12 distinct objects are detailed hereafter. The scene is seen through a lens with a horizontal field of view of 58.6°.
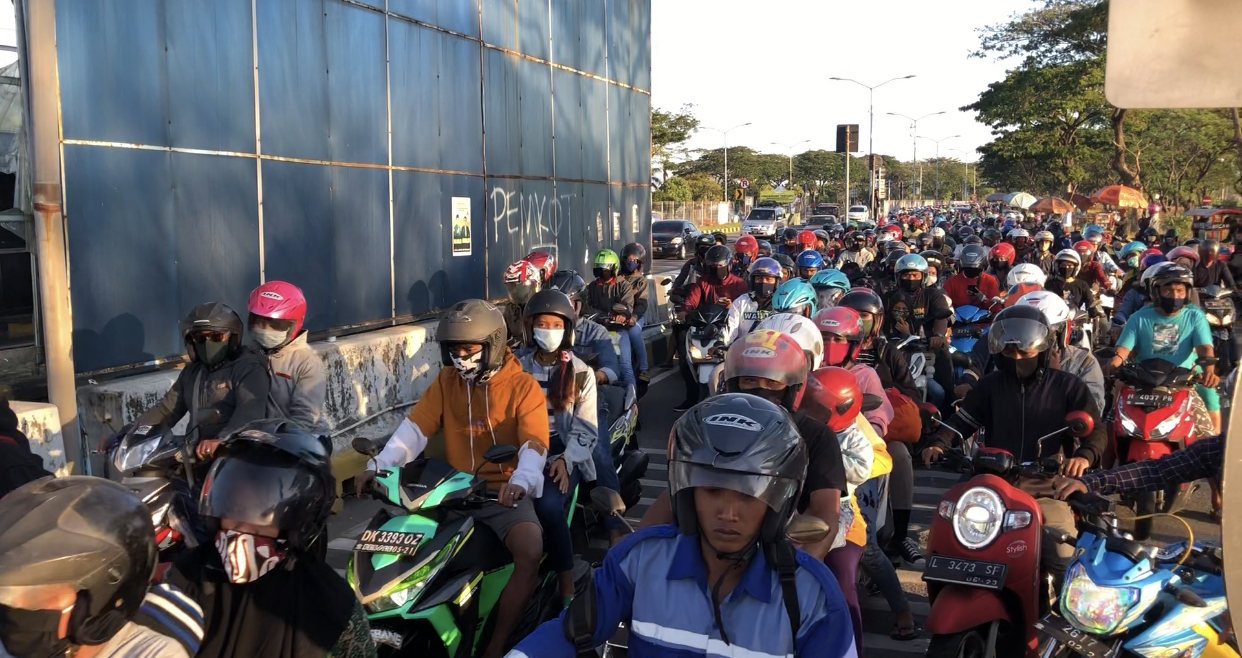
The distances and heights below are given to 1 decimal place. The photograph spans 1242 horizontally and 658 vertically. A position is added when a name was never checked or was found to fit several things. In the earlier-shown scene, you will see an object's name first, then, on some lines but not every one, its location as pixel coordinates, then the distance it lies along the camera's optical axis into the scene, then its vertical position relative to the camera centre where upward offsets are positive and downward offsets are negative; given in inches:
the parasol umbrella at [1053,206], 1622.8 +4.0
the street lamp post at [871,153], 1989.3 +109.8
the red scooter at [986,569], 167.0 -55.0
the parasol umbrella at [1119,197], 1466.5 +14.5
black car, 1785.2 -40.8
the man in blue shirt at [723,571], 103.6 -34.5
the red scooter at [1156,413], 295.4 -55.2
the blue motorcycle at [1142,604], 148.6 -53.6
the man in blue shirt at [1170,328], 340.2 -37.4
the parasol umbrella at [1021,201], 1989.1 +14.9
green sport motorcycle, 168.9 -55.3
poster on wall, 518.3 -4.8
